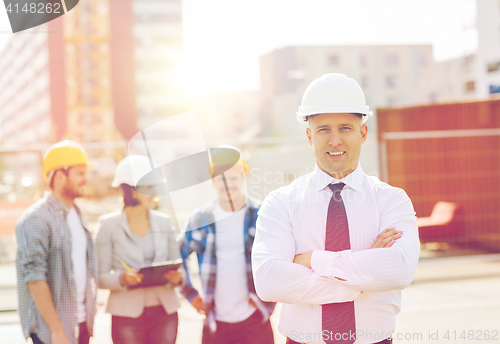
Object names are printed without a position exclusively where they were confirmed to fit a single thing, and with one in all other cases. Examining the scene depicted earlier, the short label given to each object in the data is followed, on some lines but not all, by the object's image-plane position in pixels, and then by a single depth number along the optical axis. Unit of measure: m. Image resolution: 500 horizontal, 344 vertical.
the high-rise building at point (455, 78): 59.47
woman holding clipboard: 3.43
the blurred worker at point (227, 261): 3.35
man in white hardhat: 2.14
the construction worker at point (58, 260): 3.04
